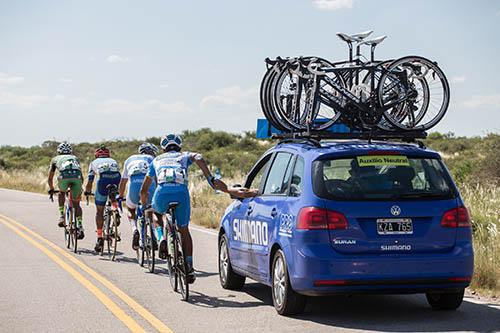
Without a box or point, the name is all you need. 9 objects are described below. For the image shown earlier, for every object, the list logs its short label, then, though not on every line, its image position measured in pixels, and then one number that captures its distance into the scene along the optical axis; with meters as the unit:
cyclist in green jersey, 18.36
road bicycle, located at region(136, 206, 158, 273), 14.58
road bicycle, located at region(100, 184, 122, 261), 16.70
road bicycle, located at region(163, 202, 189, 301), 11.60
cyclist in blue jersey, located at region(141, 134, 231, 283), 11.88
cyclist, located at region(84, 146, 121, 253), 17.00
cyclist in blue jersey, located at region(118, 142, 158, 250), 15.82
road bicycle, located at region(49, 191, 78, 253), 18.16
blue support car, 9.42
